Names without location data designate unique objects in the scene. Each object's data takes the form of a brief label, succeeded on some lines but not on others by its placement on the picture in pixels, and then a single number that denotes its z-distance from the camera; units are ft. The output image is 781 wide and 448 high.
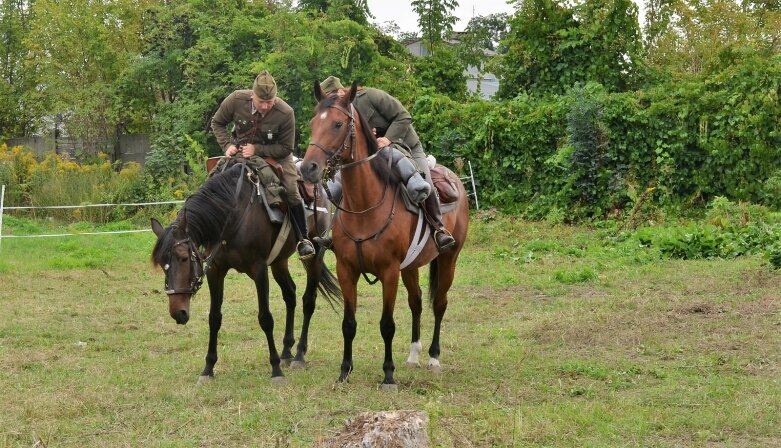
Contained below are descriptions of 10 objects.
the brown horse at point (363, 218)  22.69
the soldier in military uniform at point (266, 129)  26.53
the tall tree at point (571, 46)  64.49
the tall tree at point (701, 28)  86.89
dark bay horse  22.84
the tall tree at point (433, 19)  84.53
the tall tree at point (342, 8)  77.61
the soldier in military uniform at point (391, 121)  25.27
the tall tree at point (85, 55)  82.53
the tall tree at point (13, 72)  95.35
